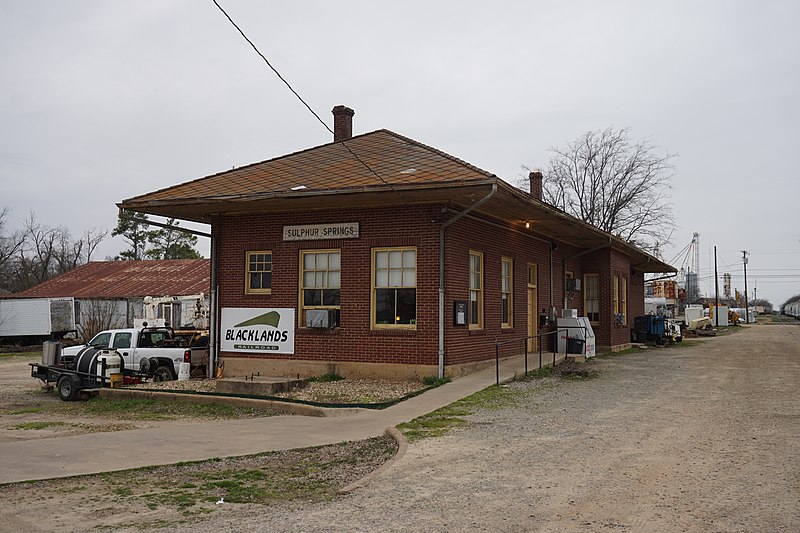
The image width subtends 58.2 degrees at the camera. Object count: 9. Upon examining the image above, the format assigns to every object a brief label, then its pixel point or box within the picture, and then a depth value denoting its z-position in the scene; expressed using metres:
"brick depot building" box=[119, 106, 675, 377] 15.04
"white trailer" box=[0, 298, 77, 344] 37.44
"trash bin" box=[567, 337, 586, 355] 21.11
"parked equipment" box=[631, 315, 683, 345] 32.41
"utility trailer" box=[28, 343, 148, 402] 15.81
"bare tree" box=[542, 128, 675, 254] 49.59
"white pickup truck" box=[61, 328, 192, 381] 17.22
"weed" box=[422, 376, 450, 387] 14.54
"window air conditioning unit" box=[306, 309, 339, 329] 15.96
